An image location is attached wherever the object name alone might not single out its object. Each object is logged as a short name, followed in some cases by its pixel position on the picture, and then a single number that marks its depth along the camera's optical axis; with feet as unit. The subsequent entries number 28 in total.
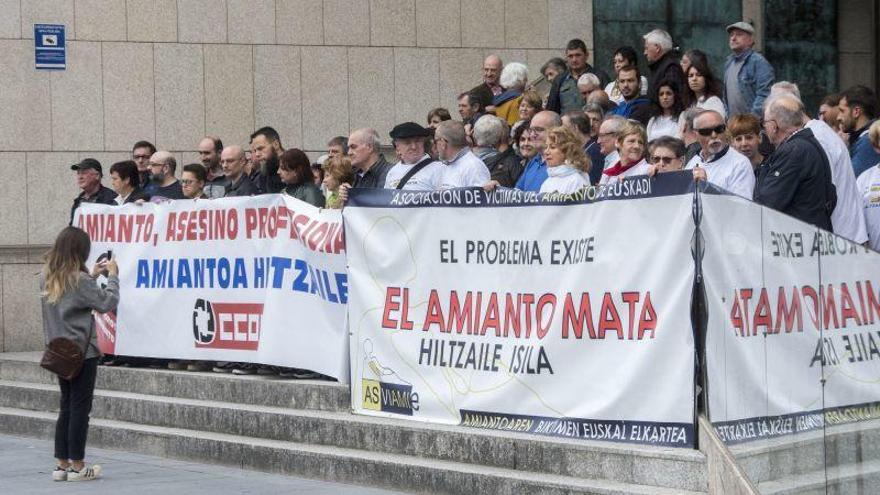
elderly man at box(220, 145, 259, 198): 46.29
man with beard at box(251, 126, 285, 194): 45.11
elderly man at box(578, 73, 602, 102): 47.50
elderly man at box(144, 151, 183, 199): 48.96
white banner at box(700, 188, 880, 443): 20.08
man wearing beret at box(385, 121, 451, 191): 38.50
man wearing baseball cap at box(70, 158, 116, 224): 49.42
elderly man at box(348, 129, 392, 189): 40.55
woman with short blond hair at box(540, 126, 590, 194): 32.91
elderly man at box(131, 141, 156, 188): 51.57
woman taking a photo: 36.17
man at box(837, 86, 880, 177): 37.55
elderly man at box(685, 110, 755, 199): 31.99
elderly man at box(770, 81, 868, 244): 31.17
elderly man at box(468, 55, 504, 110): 52.97
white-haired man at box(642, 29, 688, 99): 42.39
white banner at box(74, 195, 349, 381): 38.96
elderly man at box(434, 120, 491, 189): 37.54
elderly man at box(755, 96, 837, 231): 30.27
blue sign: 56.18
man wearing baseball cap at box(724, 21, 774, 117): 44.45
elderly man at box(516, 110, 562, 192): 38.78
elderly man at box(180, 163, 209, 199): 46.32
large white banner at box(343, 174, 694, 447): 28.04
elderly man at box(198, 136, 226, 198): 49.90
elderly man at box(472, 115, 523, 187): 41.29
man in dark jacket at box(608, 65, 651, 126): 44.70
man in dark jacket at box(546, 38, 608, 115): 50.65
